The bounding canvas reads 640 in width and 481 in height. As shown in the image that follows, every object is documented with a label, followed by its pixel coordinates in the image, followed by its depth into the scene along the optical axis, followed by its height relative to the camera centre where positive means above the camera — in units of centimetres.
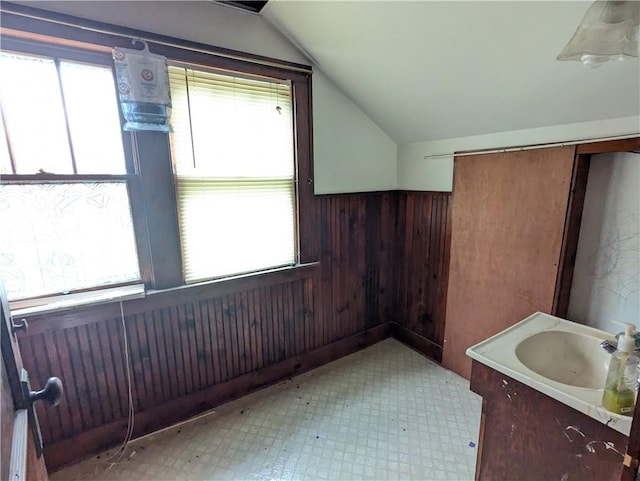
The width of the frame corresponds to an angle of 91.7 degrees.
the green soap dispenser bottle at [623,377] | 89 -55
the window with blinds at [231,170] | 183 +14
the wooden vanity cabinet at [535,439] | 97 -87
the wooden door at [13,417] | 63 -51
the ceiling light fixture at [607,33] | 93 +46
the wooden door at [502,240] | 171 -32
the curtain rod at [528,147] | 145 +23
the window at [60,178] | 146 +8
